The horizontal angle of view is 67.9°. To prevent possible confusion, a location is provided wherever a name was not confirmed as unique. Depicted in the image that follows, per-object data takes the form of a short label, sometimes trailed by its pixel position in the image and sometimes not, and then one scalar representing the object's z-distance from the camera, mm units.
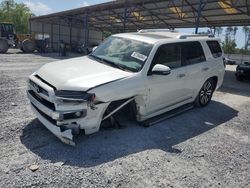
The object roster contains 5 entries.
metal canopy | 11816
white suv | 2854
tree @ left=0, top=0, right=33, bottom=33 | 45642
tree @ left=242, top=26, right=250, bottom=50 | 55011
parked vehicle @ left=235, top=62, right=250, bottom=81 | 9925
